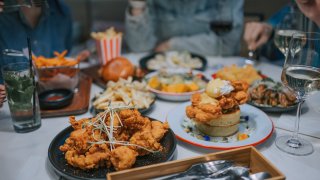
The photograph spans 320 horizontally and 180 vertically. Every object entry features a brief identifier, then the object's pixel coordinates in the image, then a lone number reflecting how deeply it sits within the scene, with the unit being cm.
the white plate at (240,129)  117
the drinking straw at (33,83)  132
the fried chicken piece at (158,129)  110
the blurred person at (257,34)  213
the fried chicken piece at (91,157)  99
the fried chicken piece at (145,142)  105
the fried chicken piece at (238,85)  127
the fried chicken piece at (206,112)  119
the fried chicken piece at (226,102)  123
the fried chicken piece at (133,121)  110
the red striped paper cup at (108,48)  210
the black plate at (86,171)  99
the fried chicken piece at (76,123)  112
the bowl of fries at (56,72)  165
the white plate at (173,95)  161
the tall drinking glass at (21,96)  128
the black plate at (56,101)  150
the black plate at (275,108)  144
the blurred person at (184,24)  268
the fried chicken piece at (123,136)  110
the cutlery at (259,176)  89
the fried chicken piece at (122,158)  98
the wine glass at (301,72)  113
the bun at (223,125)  125
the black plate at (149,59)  210
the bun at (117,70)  186
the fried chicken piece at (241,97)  125
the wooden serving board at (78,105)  149
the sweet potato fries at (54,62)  166
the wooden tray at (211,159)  90
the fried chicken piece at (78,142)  103
